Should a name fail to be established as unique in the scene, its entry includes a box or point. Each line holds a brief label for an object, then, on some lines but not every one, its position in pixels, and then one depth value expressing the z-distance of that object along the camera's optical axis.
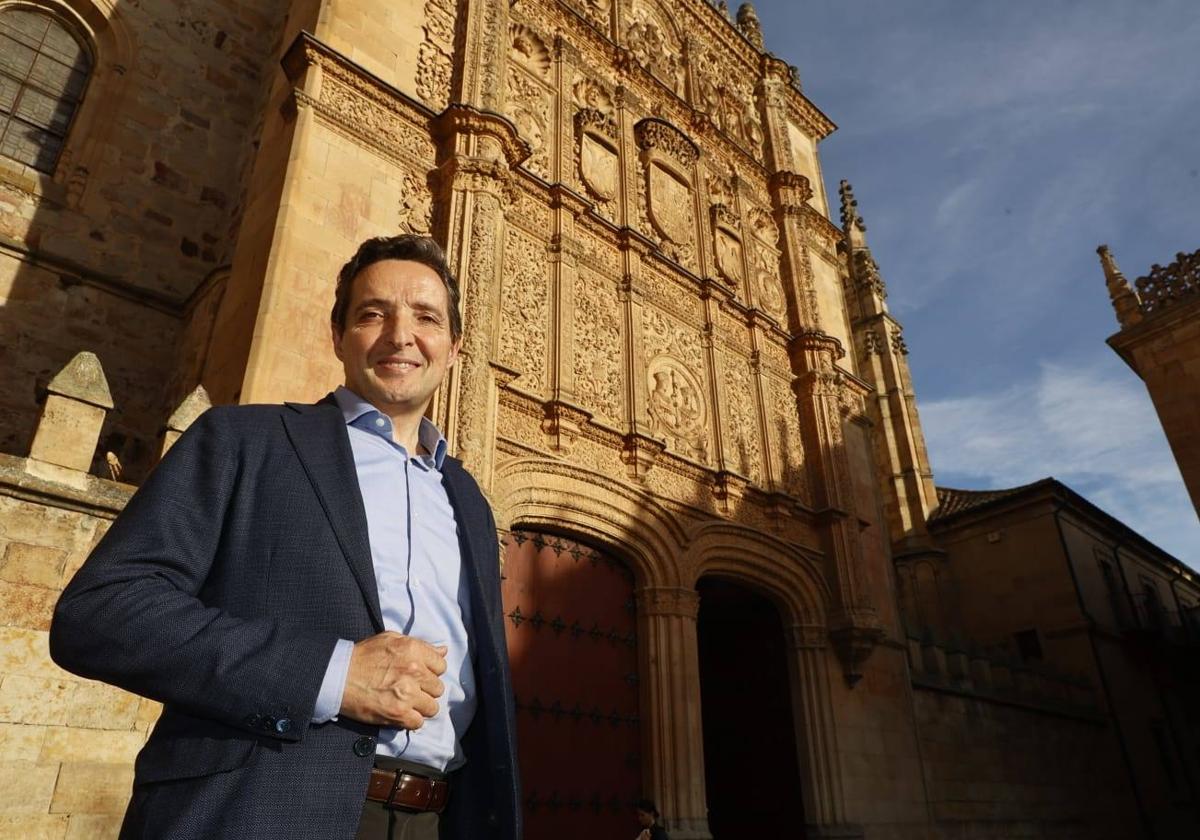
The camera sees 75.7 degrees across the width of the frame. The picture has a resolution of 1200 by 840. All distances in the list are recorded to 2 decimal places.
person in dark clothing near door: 6.57
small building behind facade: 14.63
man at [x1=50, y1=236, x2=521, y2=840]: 1.28
